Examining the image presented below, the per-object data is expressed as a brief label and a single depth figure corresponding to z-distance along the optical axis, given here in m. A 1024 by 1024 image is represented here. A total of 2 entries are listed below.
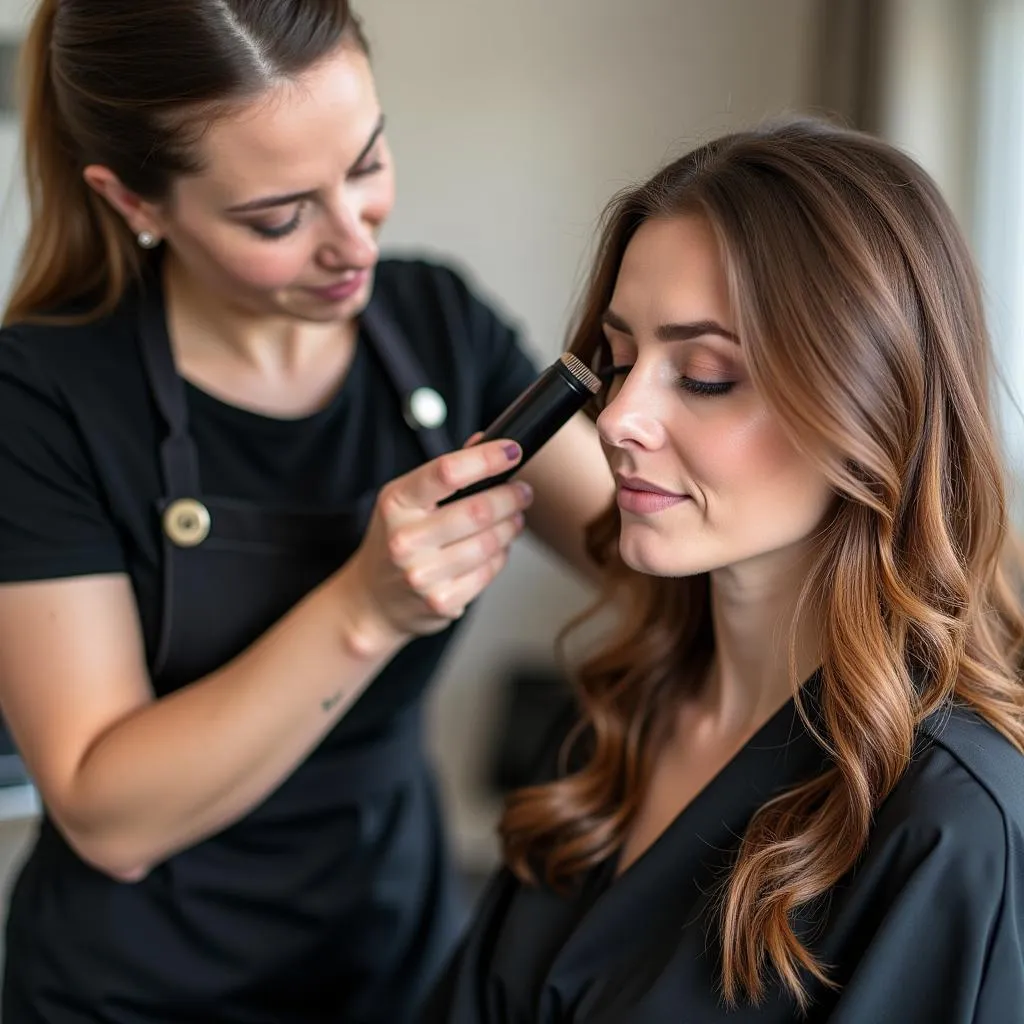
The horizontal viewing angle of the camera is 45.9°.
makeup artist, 0.96
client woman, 0.80
